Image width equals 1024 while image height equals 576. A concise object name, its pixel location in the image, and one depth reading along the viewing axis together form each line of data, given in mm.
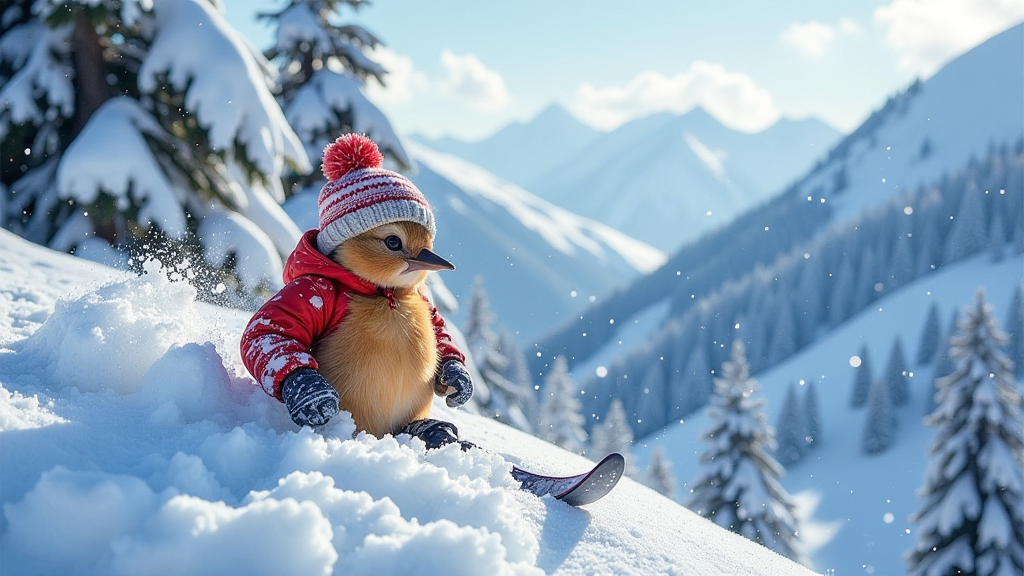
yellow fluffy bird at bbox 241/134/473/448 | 2270
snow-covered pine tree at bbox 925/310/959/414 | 42256
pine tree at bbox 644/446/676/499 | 21391
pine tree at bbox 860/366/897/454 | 40969
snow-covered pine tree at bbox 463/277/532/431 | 14938
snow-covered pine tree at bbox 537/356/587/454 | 23953
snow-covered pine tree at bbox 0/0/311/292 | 5805
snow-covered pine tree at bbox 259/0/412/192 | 9555
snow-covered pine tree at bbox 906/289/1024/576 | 10977
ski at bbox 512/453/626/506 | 2271
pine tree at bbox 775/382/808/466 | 42625
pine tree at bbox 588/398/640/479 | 25484
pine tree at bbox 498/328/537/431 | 35500
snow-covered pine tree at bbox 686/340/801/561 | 13656
